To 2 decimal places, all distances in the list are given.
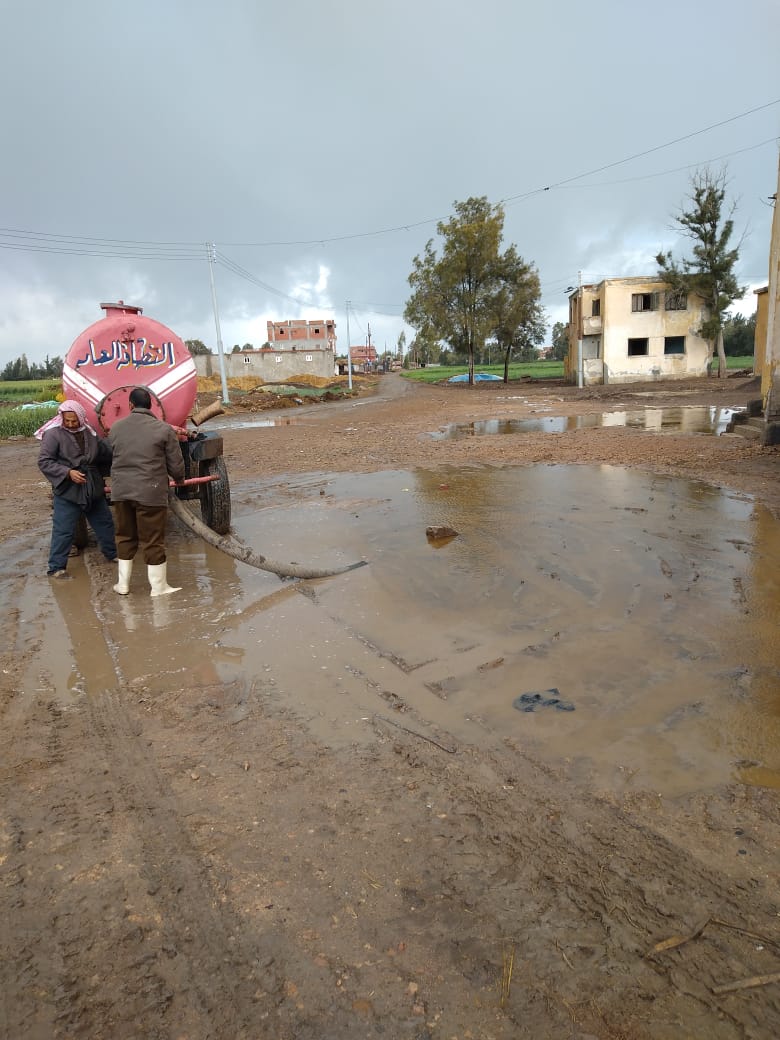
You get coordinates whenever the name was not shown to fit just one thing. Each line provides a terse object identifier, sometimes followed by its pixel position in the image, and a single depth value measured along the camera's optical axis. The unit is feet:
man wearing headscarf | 19.49
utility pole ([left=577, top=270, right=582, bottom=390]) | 132.57
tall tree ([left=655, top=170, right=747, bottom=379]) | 122.01
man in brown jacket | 17.94
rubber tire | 24.17
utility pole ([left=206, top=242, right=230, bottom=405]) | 109.15
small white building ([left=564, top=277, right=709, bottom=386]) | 130.72
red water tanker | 22.07
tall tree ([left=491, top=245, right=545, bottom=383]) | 149.89
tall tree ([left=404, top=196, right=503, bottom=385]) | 146.30
